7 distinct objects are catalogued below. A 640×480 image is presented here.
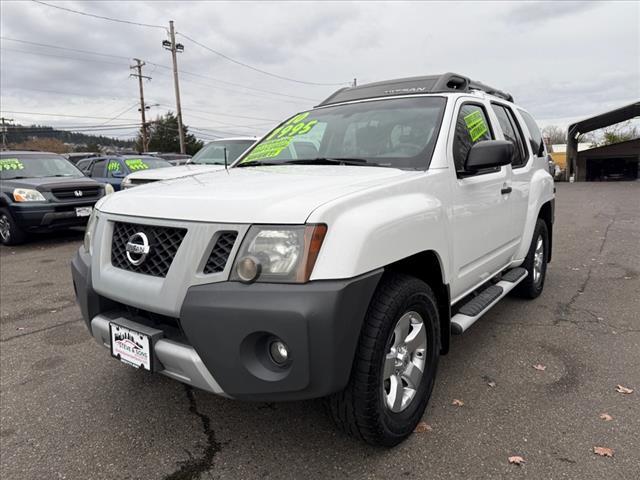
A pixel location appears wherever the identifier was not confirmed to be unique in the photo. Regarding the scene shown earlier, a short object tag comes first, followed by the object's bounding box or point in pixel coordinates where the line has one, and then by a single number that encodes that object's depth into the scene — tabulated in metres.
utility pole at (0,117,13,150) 55.71
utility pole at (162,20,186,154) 30.81
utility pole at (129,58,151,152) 42.00
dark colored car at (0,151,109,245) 7.85
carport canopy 22.80
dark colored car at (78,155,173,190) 11.02
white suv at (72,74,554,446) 1.84
